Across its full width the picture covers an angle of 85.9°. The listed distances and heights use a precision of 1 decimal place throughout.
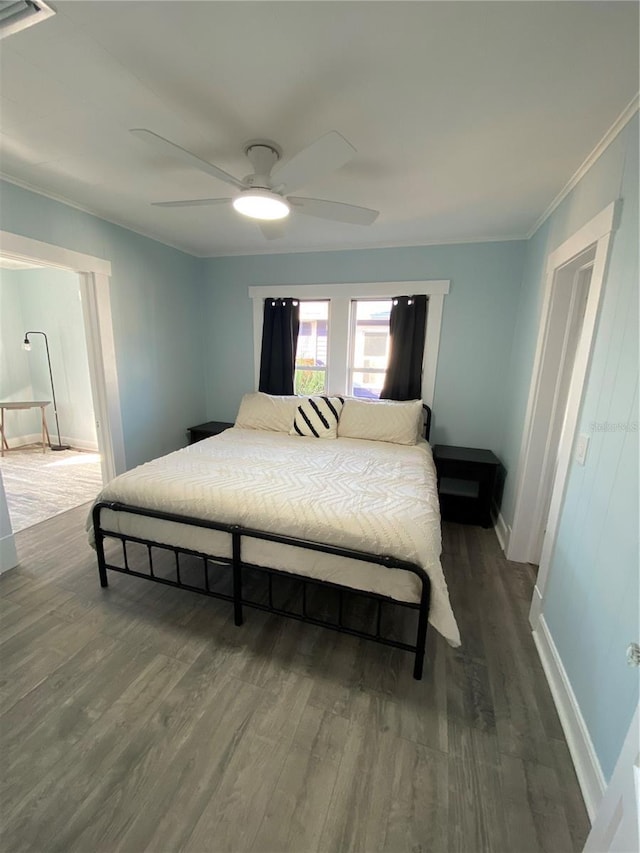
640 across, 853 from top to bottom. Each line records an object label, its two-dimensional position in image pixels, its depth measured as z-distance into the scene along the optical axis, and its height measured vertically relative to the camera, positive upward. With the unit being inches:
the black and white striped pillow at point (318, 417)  123.8 -22.0
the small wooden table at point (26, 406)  177.2 -30.2
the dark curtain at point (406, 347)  130.9 +4.4
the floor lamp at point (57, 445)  191.6 -55.3
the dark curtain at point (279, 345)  146.0 +4.3
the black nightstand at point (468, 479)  116.8 -40.7
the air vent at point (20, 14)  41.3 +40.1
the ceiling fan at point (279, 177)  54.0 +31.6
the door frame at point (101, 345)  102.8 +1.4
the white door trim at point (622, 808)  28.3 -38.6
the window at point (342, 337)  136.0 +8.0
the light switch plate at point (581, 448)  62.9 -15.2
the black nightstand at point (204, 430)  149.7 -33.3
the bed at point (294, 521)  61.2 -32.2
